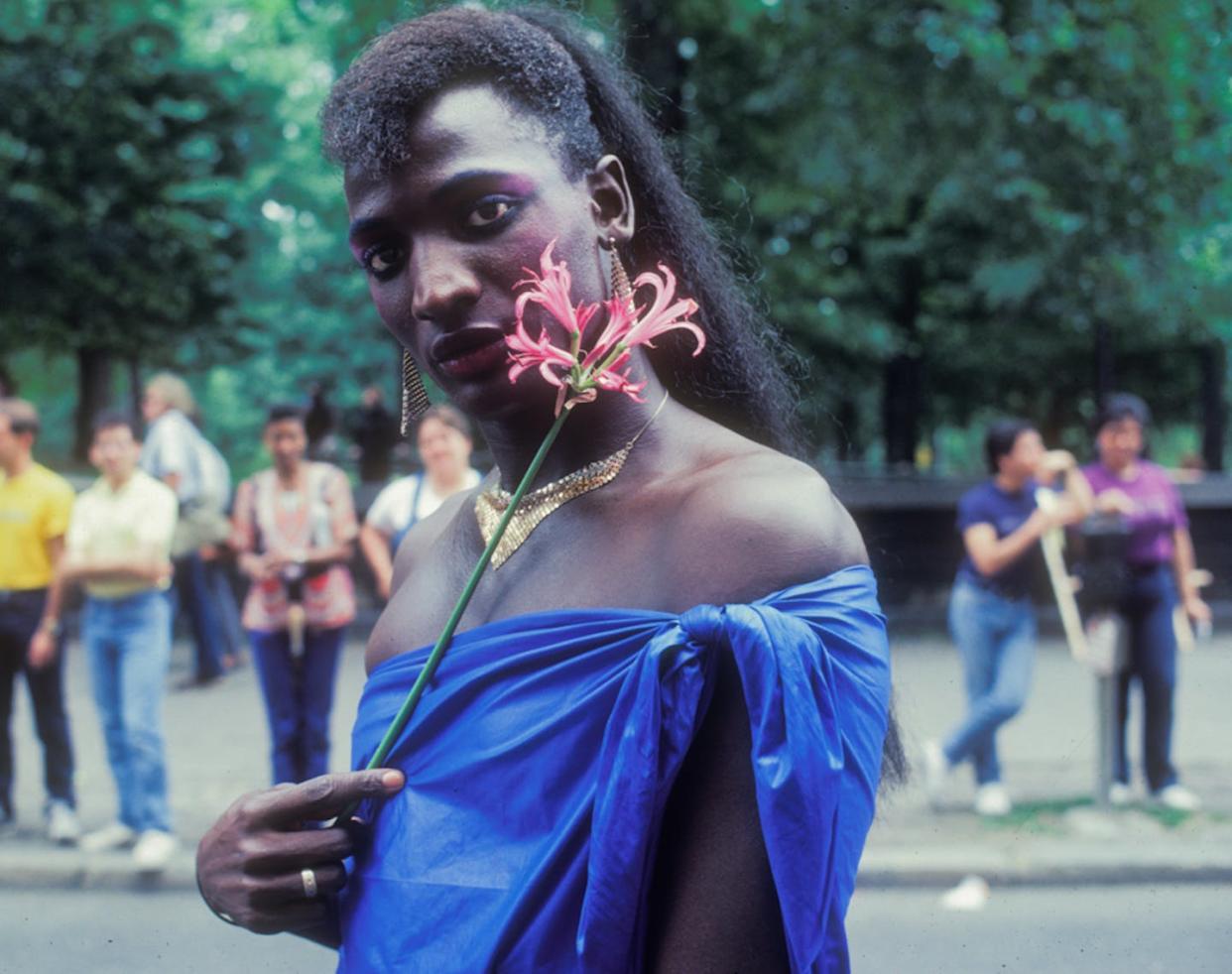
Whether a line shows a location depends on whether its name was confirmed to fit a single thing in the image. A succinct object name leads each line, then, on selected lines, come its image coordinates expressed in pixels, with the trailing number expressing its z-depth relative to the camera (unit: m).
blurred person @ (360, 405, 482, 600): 6.60
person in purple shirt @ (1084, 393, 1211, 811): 7.22
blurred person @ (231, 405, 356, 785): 6.59
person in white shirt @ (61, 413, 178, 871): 6.55
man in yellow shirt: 6.94
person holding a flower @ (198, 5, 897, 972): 1.27
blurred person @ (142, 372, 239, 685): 9.85
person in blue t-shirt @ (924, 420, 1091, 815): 6.97
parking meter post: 7.14
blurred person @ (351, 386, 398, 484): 16.20
